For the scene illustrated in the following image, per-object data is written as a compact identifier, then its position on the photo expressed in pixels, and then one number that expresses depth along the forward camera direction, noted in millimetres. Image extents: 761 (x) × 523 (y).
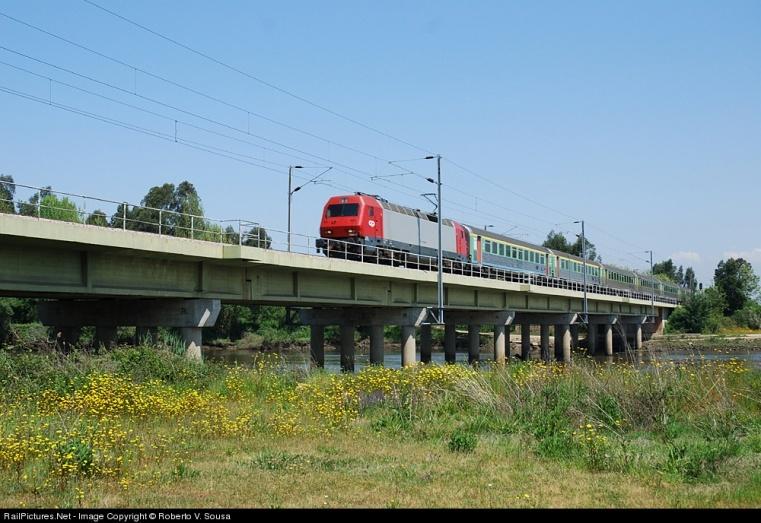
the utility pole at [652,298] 98419
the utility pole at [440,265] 42191
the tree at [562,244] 184625
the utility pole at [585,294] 67838
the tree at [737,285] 133750
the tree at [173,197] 112750
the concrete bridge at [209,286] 24250
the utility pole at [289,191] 53906
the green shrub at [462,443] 13594
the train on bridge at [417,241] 43531
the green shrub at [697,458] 11383
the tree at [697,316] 110331
